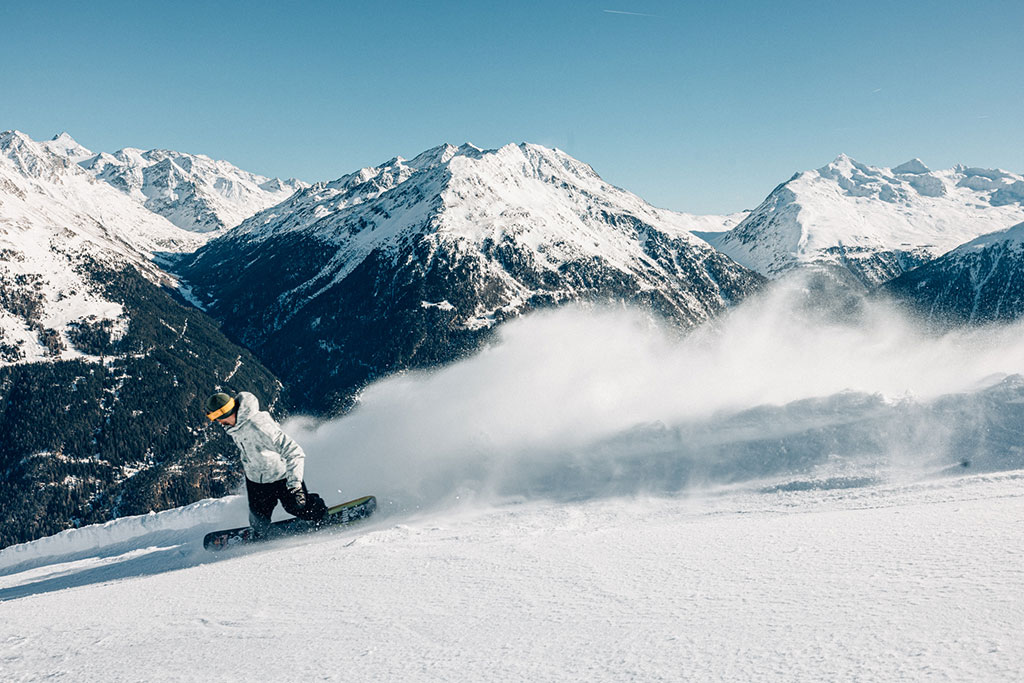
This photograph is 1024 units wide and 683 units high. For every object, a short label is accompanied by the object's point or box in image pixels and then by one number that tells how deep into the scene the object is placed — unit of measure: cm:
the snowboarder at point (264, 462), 1059
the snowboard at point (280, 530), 1270
